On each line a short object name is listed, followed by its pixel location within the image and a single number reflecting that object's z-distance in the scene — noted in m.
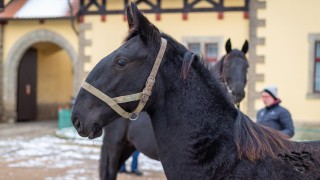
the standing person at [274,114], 4.29
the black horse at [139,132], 5.08
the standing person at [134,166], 7.91
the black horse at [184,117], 2.08
